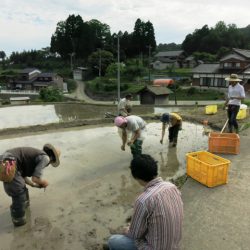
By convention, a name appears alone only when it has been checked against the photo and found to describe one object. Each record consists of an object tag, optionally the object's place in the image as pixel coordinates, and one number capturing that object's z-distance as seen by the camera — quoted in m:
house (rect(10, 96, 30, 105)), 26.54
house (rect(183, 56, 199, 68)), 52.06
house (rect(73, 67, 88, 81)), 50.28
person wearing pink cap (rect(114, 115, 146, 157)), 5.75
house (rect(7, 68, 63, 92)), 48.00
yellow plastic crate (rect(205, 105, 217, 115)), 12.07
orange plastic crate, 6.18
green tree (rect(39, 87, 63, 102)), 27.66
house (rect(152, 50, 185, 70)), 53.69
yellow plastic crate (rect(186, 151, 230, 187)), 4.60
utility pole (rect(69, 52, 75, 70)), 55.31
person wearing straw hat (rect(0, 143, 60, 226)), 3.72
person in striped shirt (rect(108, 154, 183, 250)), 2.07
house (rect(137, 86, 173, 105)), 25.44
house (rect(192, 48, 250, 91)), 34.47
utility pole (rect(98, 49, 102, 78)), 45.46
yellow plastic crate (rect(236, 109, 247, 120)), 9.92
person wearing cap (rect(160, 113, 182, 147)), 6.97
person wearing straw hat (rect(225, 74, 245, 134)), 6.79
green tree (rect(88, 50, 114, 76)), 45.97
